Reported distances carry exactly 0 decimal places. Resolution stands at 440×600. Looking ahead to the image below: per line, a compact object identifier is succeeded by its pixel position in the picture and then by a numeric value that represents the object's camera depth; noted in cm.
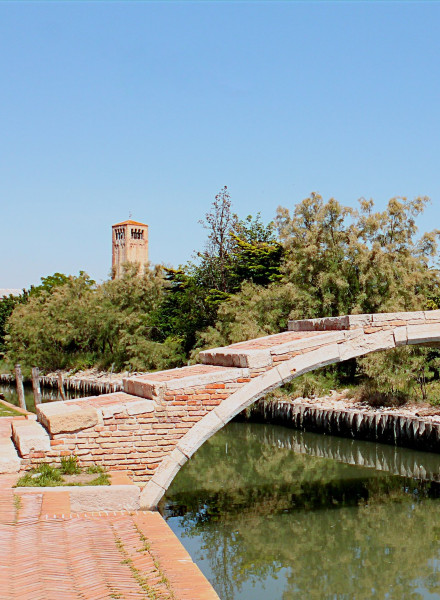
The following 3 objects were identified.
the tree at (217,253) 2661
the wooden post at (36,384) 1789
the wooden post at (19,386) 1808
